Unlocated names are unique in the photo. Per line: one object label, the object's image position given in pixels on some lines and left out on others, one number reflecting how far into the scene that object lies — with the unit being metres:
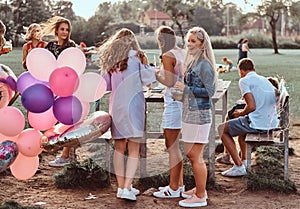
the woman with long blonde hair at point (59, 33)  5.49
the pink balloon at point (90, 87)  4.30
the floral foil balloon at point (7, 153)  4.20
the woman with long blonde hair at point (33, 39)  5.95
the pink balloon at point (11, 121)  4.25
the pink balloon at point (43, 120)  4.39
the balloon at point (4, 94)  4.34
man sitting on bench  5.10
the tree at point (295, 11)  29.25
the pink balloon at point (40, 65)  4.29
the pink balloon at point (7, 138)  4.32
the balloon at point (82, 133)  4.18
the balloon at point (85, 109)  4.34
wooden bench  4.98
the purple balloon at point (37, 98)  4.19
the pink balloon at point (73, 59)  4.34
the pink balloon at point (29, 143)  4.33
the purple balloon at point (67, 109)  4.23
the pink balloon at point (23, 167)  4.41
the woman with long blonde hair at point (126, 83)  4.41
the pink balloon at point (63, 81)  4.19
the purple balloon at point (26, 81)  4.31
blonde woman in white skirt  4.34
